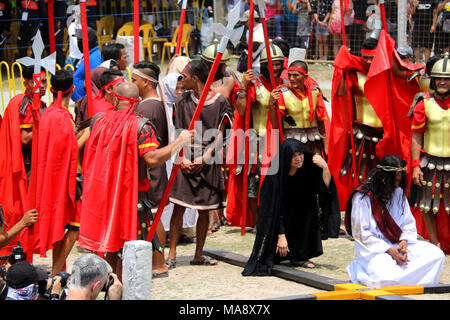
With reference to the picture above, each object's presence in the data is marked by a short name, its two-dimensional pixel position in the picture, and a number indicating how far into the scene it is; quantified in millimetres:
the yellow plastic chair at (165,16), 28122
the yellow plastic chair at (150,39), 26152
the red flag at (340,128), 13690
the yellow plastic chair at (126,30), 26459
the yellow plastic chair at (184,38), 25209
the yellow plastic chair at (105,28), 27047
